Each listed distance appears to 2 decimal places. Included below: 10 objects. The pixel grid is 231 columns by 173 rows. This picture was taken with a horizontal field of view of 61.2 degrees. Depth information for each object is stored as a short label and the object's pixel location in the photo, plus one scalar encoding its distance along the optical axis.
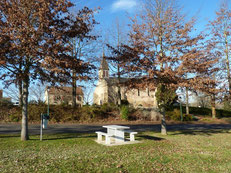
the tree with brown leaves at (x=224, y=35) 18.58
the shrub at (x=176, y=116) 25.86
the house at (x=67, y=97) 34.73
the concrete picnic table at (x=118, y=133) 9.70
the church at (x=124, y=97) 43.49
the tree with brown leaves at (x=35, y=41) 8.12
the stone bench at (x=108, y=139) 9.05
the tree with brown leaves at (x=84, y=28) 9.44
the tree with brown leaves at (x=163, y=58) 11.18
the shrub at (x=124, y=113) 23.06
